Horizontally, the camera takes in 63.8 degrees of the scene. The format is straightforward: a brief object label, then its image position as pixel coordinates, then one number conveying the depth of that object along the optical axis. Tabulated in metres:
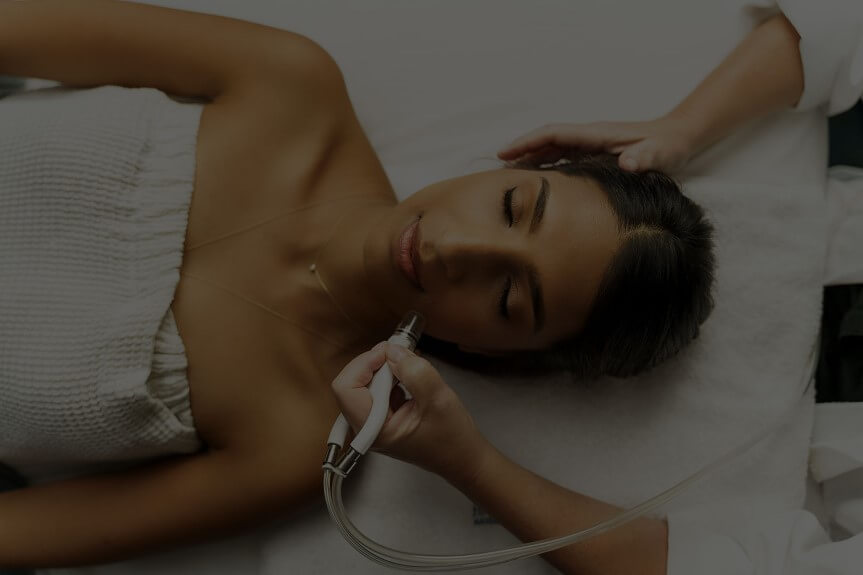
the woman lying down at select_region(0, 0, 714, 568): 1.05
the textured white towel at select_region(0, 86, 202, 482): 1.05
